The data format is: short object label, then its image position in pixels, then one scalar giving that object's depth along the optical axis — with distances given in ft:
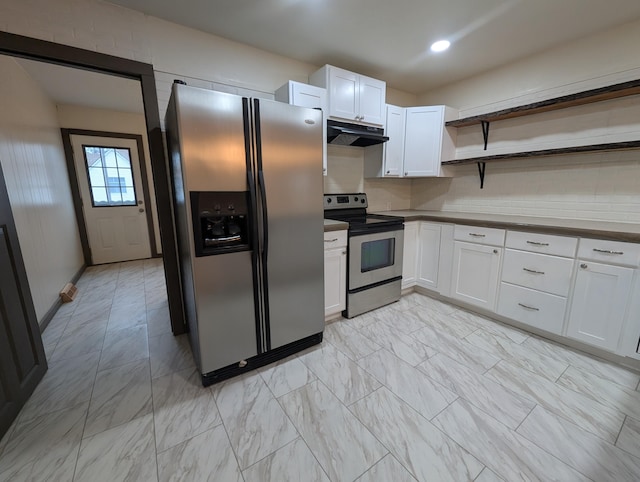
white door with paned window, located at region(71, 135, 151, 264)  14.12
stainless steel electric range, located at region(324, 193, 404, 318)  7.89
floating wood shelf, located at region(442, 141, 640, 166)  6.40
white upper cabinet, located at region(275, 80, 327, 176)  7.33
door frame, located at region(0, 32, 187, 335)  5.25
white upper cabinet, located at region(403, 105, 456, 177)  9.55
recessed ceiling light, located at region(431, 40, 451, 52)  7.39
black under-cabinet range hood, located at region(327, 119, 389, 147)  7.98
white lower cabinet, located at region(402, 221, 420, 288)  9.36
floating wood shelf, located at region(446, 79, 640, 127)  6.25
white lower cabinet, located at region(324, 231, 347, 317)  7.35
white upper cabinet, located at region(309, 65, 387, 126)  7.91
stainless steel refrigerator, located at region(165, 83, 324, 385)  4.82
